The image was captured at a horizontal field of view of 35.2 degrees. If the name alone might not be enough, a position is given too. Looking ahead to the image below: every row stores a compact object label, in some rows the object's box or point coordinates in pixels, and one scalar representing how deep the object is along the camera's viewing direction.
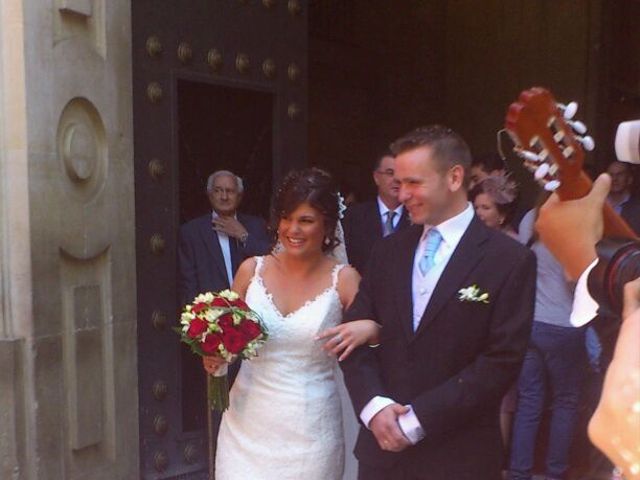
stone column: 4.59
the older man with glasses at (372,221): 5.89
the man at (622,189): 6.52
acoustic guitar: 2.39
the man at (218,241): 5.52
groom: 3.23
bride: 3.93
